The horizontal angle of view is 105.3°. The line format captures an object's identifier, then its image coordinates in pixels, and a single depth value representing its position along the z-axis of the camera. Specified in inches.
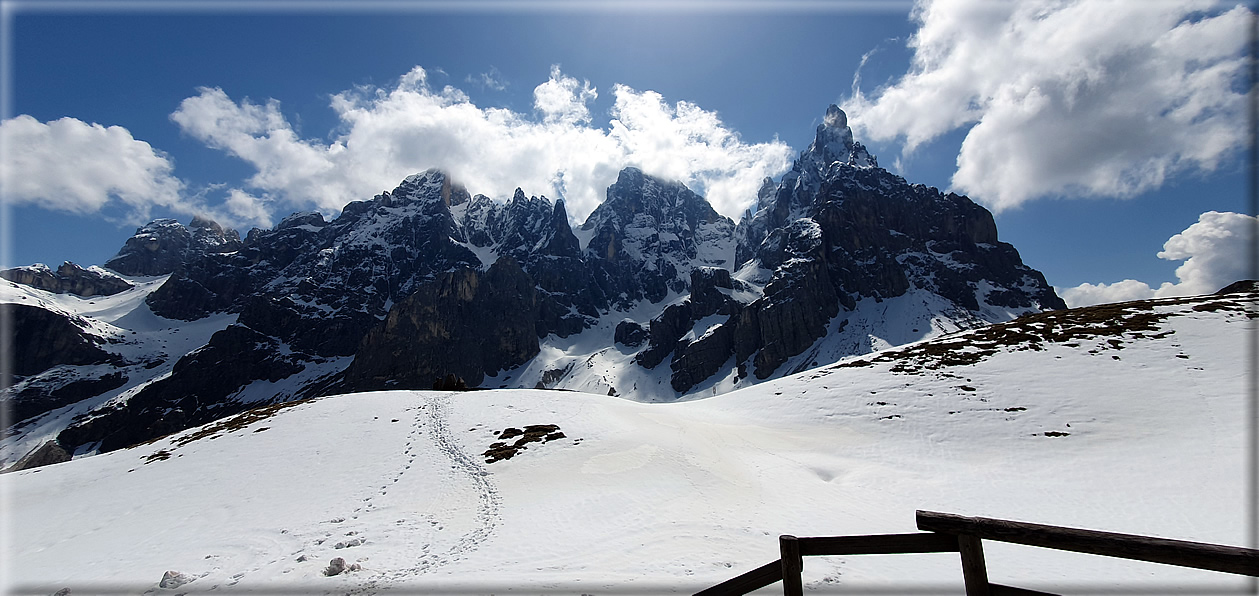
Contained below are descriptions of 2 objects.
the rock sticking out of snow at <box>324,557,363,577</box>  447.8
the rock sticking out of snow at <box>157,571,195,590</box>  439.2
